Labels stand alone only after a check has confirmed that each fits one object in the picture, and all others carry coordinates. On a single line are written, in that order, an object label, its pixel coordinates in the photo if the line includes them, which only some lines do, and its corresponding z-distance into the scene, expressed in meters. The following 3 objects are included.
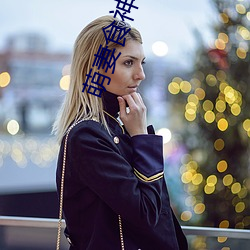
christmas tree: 4.92
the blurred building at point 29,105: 7.89
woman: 1.80
